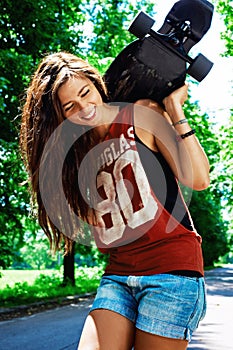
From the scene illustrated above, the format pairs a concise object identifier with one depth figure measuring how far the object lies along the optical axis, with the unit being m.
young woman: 2.26
